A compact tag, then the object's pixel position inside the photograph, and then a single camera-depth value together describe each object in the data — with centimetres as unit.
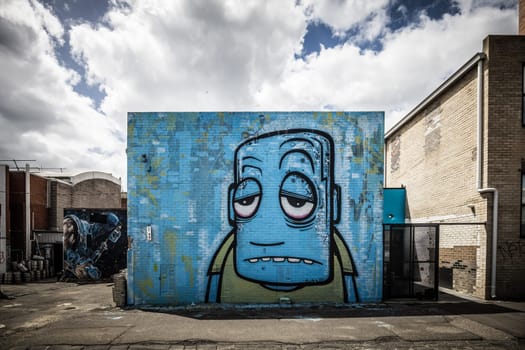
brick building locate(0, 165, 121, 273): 1402
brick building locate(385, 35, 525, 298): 847
